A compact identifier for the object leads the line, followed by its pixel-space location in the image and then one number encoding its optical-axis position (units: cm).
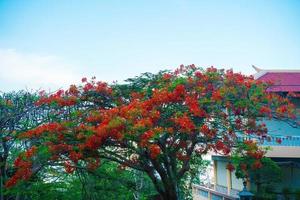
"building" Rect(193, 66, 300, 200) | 1473
